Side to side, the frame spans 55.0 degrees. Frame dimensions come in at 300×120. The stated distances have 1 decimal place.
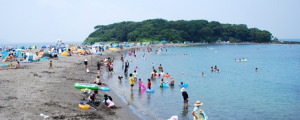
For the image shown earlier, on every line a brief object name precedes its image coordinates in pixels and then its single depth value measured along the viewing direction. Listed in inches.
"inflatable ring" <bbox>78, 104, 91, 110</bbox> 594.9
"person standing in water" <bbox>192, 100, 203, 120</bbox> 486.3
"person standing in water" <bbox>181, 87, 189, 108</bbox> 728.7
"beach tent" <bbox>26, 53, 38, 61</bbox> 1465.3
